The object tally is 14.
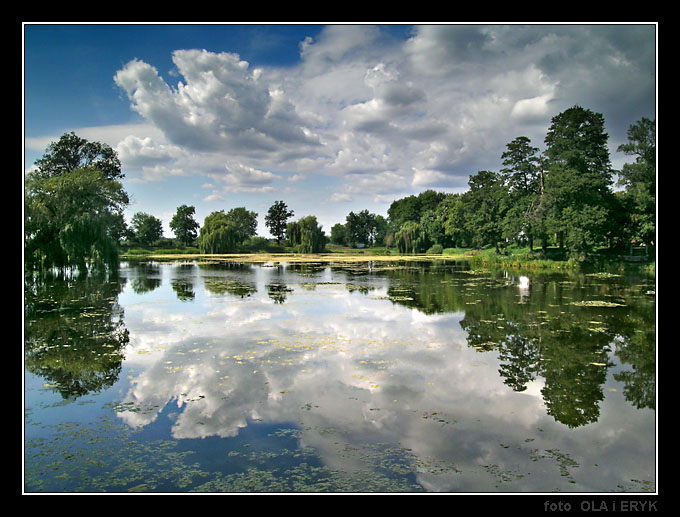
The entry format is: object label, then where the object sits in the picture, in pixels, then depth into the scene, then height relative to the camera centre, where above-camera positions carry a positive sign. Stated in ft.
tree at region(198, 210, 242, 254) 204.74 +13.08
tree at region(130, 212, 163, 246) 259.33 +22.80
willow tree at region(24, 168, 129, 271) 71.00 +7.20
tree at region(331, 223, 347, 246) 325.42 +21.59
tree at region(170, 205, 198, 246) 276.62 +25.99
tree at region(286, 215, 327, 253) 223.30 +14.79
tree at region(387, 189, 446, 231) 273.75 +37.59
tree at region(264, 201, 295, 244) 290.15 +30.86
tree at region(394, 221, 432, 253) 220.88 +11.42
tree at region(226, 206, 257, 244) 271.37 +29.04
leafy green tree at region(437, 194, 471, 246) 189.37 +19.29
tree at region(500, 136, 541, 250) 107.24 +21.91
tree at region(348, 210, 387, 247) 313.73 +24.73
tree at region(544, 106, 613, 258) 89.51 +17.67
